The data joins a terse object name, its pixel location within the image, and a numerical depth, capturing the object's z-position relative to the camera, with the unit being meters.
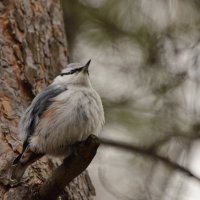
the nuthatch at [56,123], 5.76
